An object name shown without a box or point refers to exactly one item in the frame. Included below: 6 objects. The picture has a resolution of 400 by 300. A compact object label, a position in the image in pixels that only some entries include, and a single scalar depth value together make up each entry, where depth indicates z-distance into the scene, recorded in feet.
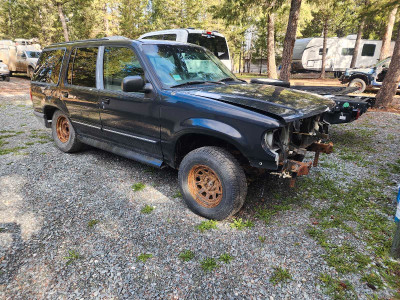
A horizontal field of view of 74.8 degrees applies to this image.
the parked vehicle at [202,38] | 28.27
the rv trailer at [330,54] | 73.61
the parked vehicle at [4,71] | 50.52
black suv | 8.52
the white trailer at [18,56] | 53.31
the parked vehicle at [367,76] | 41.14
